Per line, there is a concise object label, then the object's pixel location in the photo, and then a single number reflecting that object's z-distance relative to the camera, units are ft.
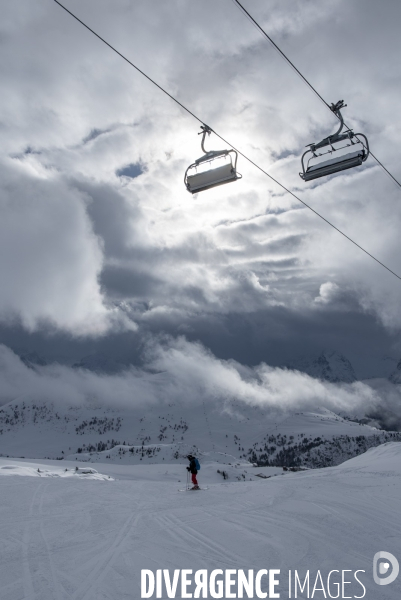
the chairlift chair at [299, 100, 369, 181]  40.78
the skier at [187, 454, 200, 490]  67.36
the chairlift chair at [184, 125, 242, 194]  42.04
